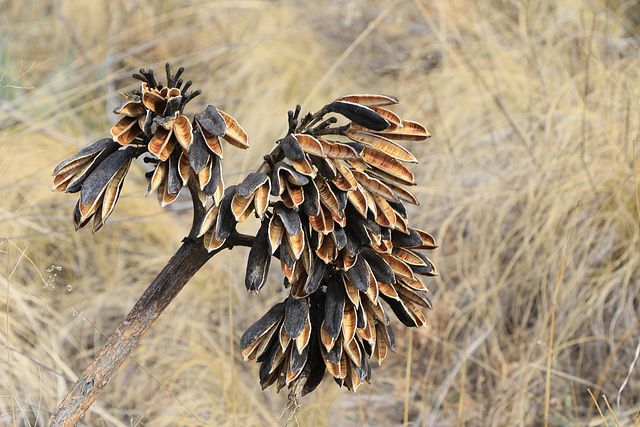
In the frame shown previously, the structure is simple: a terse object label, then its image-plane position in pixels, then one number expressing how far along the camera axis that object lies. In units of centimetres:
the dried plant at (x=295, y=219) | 243
